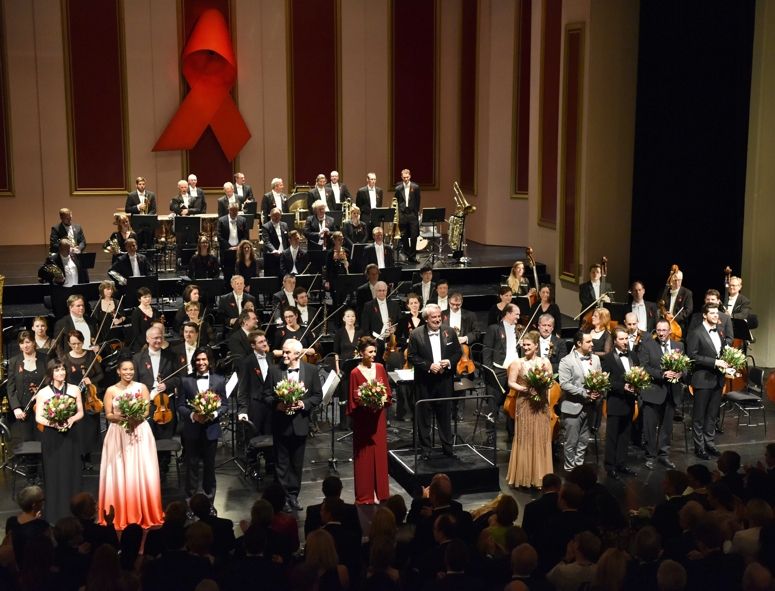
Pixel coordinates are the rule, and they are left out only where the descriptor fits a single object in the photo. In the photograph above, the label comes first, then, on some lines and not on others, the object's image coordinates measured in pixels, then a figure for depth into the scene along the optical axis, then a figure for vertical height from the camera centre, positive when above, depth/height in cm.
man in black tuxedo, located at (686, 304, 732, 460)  1160 -249
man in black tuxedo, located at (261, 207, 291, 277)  1563 -128
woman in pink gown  934 -273
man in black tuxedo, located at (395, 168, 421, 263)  1784 -98
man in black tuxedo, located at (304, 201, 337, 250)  1619 -108
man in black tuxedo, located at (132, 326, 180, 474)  1034 -211
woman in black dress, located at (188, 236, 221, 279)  1523 -155
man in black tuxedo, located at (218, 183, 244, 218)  1725 -74
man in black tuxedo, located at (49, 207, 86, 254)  1561 -113
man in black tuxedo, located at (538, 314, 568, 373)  1140 -203
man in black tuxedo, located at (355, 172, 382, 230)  1792 -72
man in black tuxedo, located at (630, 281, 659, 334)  1333 -193
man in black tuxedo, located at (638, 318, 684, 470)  1123 -256
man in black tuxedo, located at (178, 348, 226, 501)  981 -247
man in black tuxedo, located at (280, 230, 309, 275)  1541 -149
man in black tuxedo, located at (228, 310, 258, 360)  1212 -208
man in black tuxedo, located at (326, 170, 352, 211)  1789 -65
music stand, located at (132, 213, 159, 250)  1619 -111
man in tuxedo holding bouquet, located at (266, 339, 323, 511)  990 -245
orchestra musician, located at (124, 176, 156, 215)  1739 -75
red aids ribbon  2002 +119
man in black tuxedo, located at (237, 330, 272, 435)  1055 -225
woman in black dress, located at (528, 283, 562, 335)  1344 -192
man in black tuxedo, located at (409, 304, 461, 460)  1090 -219
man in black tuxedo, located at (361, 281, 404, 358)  1309 -196
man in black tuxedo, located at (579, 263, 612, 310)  1441 -179
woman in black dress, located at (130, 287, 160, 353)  1286 -198
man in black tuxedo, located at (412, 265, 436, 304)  1432 -176
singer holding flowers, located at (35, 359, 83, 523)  930 -253
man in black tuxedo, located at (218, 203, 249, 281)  1625 -113
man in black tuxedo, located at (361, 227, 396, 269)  1562 -143
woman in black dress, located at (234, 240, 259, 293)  1513 -149
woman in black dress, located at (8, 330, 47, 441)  1054 -219
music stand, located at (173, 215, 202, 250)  1620 -114
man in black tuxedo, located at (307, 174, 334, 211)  1770 -64
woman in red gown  998 -264
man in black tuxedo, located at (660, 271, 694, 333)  1391 -189
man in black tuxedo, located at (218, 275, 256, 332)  1363 -187
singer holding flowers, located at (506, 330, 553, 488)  1043 -260
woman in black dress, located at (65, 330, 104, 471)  1062 -225
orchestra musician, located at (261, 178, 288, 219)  1745 -74
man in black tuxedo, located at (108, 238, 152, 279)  1494 -154
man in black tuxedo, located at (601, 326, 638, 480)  1084 -254
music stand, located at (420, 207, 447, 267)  1742 -100
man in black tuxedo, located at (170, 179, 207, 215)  1758 -78
